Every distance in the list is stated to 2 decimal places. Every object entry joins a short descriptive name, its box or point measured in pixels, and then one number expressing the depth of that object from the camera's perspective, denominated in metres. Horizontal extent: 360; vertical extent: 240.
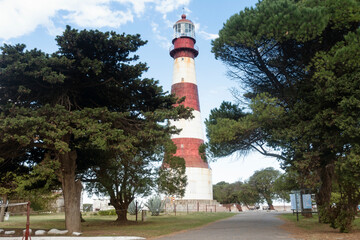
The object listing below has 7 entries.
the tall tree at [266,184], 60.47
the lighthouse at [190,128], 36.84
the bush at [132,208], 34.44
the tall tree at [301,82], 13.57
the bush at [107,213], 37.16
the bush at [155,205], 33.28
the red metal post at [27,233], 9.04
